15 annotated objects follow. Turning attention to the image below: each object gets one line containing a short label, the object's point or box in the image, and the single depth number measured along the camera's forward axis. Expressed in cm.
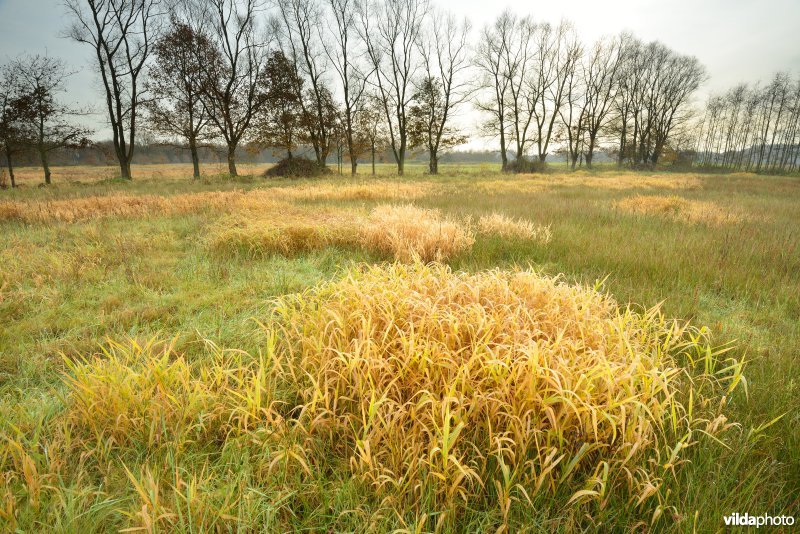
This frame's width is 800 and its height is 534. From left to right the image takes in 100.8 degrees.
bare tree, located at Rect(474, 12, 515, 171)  3181
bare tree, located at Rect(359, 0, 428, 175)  2761
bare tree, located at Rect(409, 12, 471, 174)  2938
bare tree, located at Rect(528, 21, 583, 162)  3338
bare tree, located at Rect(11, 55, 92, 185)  2066
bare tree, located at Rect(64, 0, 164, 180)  2017
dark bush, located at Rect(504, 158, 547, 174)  3075
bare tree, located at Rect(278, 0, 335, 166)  2603
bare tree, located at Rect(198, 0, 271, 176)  2253
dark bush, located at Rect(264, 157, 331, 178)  2400
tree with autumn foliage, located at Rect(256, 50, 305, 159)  2397
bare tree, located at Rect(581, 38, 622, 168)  3666
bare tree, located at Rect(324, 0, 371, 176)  2741
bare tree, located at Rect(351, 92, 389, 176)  2982
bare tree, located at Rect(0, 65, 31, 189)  2028
